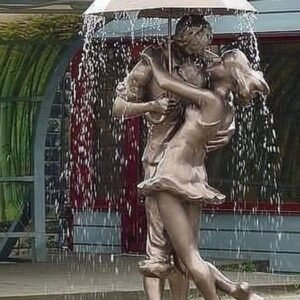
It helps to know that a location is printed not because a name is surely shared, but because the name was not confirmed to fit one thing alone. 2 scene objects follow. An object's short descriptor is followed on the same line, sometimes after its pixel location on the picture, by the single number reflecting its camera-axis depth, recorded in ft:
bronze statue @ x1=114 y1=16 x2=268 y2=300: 37.07
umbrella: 37.04
